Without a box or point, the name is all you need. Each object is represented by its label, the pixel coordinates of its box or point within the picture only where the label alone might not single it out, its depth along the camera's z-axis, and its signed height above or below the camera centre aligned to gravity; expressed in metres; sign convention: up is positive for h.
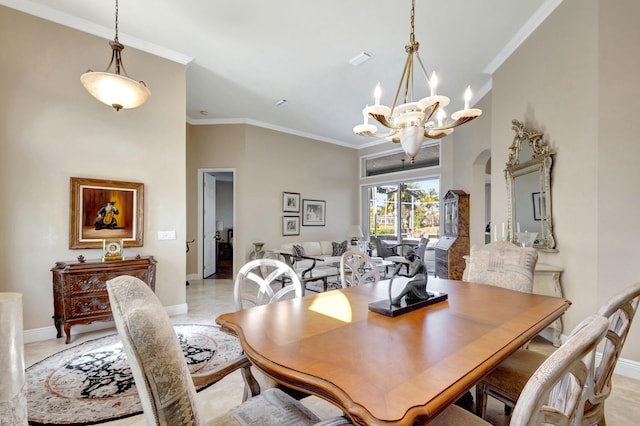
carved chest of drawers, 2.87 -0.73
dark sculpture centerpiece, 1.52 -0.47
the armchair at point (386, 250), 6.96 -0.81
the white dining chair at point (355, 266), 2.57 -0.44
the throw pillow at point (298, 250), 5.72 -0.66
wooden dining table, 0.82 -0.50
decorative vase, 5.95 -0.71
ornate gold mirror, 2.92 +0.29
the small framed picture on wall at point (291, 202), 6.58 +0.35
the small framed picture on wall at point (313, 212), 6.93 +0.12
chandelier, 2.07 +0.75
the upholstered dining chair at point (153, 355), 0.68 -0.33
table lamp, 6.87 -0.39
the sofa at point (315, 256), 4.66 -0.85
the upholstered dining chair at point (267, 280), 1.87 -0.41
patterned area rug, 1.88 -1.25
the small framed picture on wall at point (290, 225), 6.55 -0.18
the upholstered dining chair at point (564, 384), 0.60 -0.39
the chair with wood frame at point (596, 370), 1.06 -0.78
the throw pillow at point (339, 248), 6.69 -0.72
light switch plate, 3.69 -0.22
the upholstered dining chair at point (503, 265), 2.12 -0.39
